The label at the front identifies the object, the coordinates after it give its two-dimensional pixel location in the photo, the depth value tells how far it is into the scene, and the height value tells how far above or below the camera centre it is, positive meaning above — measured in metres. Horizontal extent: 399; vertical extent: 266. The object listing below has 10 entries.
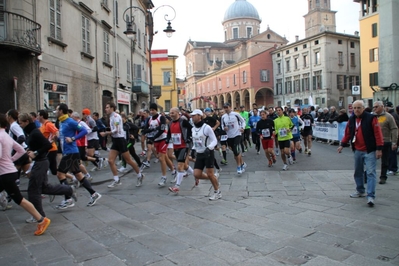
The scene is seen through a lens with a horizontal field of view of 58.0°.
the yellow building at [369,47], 41.25 +8.99
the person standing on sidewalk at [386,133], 8.21 -0.26
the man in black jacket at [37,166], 5.44 -0.54
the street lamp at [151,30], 16.13 +4.72
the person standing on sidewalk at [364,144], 6.23 -0.39
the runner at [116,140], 8.32 -0.26
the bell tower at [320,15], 74.24 +22.59
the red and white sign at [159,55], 18.36 +3.75
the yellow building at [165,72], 49.66 +7.77
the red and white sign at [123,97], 21.85 +2.01
